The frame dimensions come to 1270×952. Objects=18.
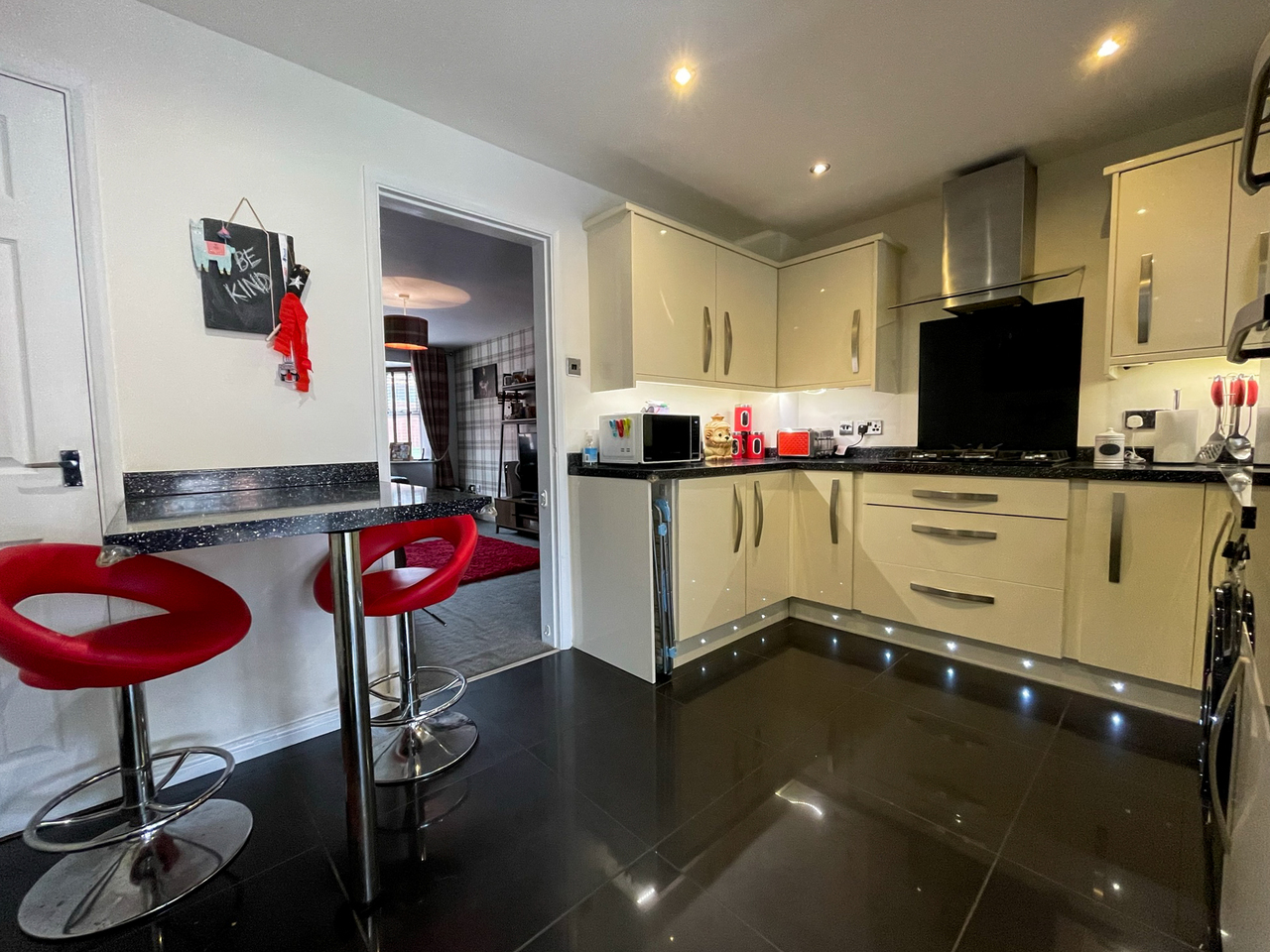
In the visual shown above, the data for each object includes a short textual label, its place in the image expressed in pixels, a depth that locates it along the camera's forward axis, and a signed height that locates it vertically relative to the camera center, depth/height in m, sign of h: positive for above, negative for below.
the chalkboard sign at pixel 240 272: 1.67 +0.59
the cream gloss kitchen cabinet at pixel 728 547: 2.38 -0.53
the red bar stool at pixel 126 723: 1.08 -0.71
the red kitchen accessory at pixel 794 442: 3.22 +0.00
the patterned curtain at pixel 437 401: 7.14 +0.66
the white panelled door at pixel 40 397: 1.42 +0.16
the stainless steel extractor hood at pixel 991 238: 2.48 +1.00
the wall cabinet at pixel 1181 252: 1.90 +0.72
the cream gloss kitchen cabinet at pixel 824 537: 2.73 -0.53
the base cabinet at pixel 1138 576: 1.85 -0.53
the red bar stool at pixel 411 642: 1.60 -0.71
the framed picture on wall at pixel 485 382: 6.74 +0.86
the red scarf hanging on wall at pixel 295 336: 1.79 +0.40
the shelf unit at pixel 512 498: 5.81 -0.62
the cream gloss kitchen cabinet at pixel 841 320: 2.89 +0.72
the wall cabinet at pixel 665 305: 2.50 +0.72
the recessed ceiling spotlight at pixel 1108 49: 1.73 +1.33
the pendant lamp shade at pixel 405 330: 4.54 +1.04
